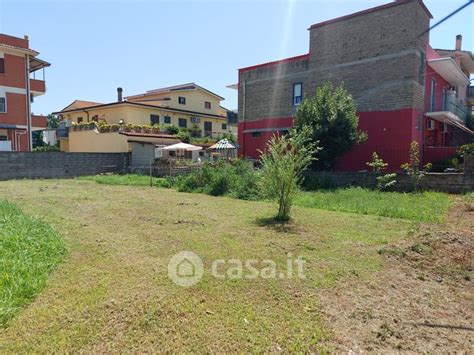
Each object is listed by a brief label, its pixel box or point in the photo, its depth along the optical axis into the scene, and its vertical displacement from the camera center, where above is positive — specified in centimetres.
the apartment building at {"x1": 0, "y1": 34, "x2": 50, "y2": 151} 2384 +480
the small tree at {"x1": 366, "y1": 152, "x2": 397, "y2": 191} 1241 -85
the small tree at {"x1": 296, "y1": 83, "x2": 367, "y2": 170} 1500 +170
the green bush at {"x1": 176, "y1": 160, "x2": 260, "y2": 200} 1270 -107
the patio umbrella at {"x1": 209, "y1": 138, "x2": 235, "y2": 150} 2115 +80
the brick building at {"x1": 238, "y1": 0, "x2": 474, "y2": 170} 1648 +466
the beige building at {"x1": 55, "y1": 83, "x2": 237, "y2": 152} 2797 +431
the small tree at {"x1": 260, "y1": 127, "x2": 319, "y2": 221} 751 -28
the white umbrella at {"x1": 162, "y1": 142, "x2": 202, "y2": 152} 2274 +68
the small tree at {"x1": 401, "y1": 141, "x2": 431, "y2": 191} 1229 -62
